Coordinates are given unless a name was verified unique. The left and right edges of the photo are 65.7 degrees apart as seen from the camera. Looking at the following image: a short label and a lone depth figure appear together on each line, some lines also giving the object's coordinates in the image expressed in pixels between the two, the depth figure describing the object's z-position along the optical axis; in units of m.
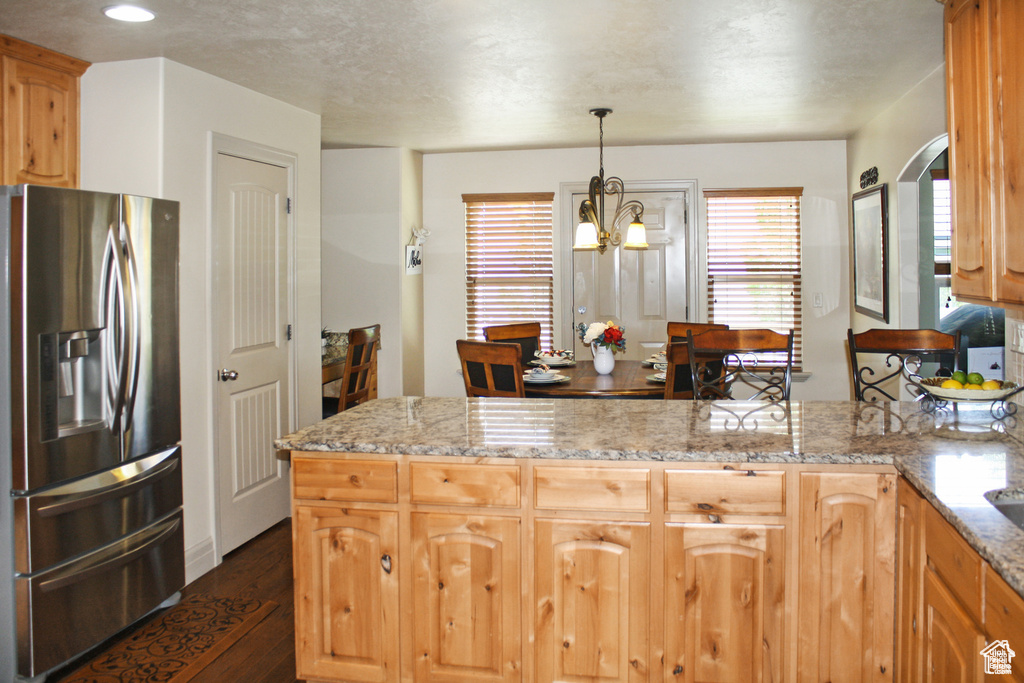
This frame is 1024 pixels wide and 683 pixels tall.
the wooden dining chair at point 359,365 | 4.13
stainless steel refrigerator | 2.68
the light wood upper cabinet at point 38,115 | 3.31
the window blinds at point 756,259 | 6.20
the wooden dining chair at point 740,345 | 3.11
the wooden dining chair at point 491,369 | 3.79
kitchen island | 2.08
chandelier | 4.92
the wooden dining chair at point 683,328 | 5.09
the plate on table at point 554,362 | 4.97
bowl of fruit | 2.51
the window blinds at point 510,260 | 6.51
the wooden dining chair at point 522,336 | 5.52
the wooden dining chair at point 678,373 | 3.80
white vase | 4.64
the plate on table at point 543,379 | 4.20
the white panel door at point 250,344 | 3.98
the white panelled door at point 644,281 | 6.30
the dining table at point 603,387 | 4.02
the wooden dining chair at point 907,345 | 3.09
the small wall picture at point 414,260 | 6.31
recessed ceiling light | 2.96
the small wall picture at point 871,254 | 5.01
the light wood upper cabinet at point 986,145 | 2.08
